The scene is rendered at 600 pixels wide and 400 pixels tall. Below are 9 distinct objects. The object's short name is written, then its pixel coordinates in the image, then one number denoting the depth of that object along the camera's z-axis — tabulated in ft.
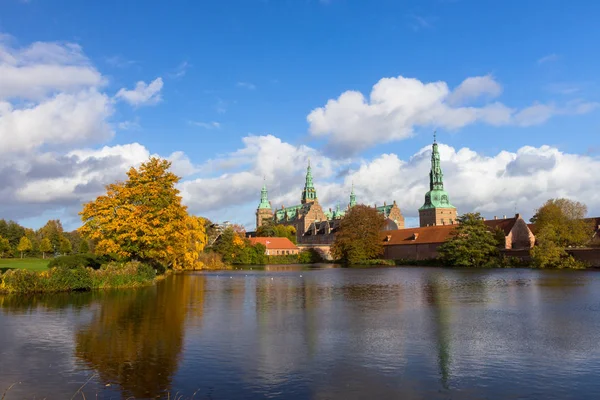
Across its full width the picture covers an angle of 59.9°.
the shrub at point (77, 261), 114.73
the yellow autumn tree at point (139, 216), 122.21
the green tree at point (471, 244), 224.33
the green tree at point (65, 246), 356.05
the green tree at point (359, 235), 280.72
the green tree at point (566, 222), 219.61
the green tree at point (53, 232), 375.86
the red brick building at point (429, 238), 249.55
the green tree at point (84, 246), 339.69
